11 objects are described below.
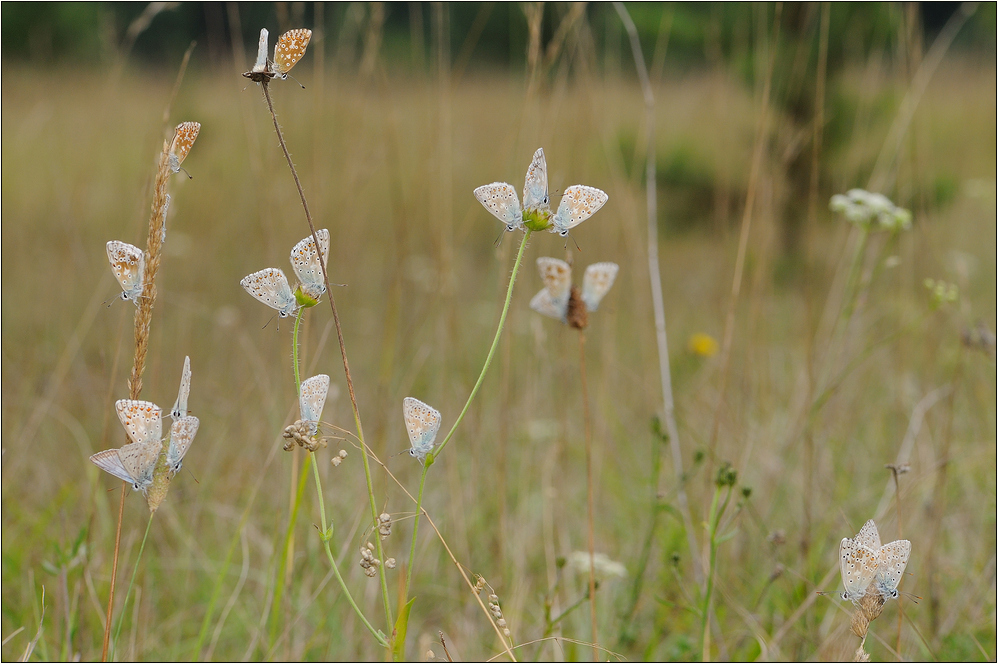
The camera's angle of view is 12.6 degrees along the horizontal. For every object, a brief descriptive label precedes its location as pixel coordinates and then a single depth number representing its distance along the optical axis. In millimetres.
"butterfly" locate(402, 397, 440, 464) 1330
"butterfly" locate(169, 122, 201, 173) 1318
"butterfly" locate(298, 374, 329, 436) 1326
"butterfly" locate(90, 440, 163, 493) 1310
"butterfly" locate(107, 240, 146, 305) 1326
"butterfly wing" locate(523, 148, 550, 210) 1327
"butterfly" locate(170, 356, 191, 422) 1319
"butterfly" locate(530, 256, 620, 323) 1428
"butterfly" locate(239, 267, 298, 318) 1322
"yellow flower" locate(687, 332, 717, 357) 2918
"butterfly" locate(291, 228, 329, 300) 1325
